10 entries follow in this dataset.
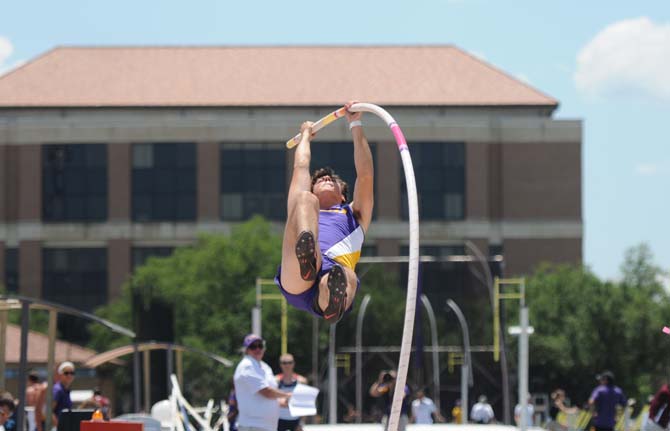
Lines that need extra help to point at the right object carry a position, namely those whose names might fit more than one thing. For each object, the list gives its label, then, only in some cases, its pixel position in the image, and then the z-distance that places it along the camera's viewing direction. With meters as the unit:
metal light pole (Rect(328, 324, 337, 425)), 36.81
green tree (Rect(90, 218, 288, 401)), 58.28
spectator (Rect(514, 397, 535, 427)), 36.95
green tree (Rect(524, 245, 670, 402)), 63.78
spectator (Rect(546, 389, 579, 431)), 35.00
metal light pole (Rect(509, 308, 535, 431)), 27.50
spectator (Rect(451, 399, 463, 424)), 47.38
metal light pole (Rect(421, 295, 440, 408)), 52.61
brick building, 82.31
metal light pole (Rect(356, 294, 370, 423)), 40.19
